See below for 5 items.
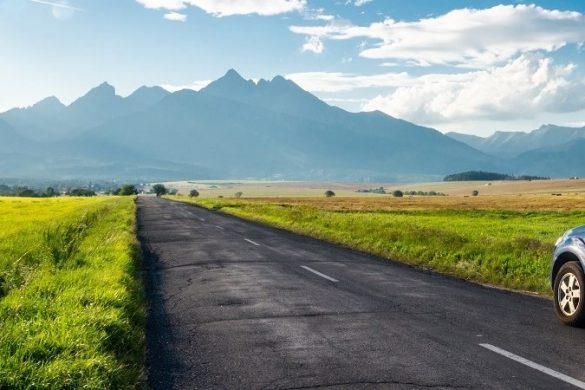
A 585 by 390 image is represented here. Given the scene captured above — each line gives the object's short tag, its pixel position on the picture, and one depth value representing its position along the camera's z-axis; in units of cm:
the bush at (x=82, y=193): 15938
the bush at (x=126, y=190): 16414
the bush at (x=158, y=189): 19445
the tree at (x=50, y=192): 16375
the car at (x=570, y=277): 779
